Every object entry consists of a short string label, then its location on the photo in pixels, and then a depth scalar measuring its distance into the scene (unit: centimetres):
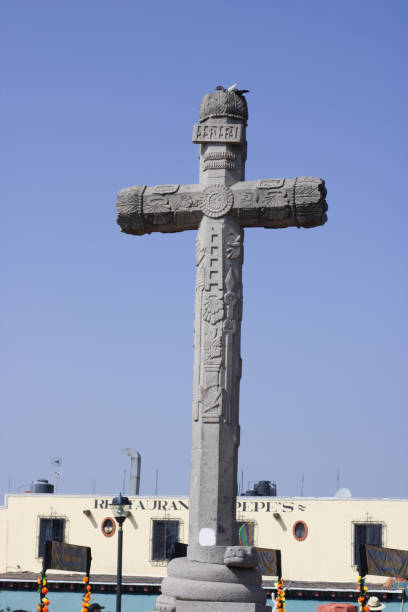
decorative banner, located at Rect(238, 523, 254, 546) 3444
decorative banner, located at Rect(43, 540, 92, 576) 1569
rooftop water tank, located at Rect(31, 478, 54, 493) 3994
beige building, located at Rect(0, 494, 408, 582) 3356
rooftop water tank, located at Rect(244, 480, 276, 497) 3703
